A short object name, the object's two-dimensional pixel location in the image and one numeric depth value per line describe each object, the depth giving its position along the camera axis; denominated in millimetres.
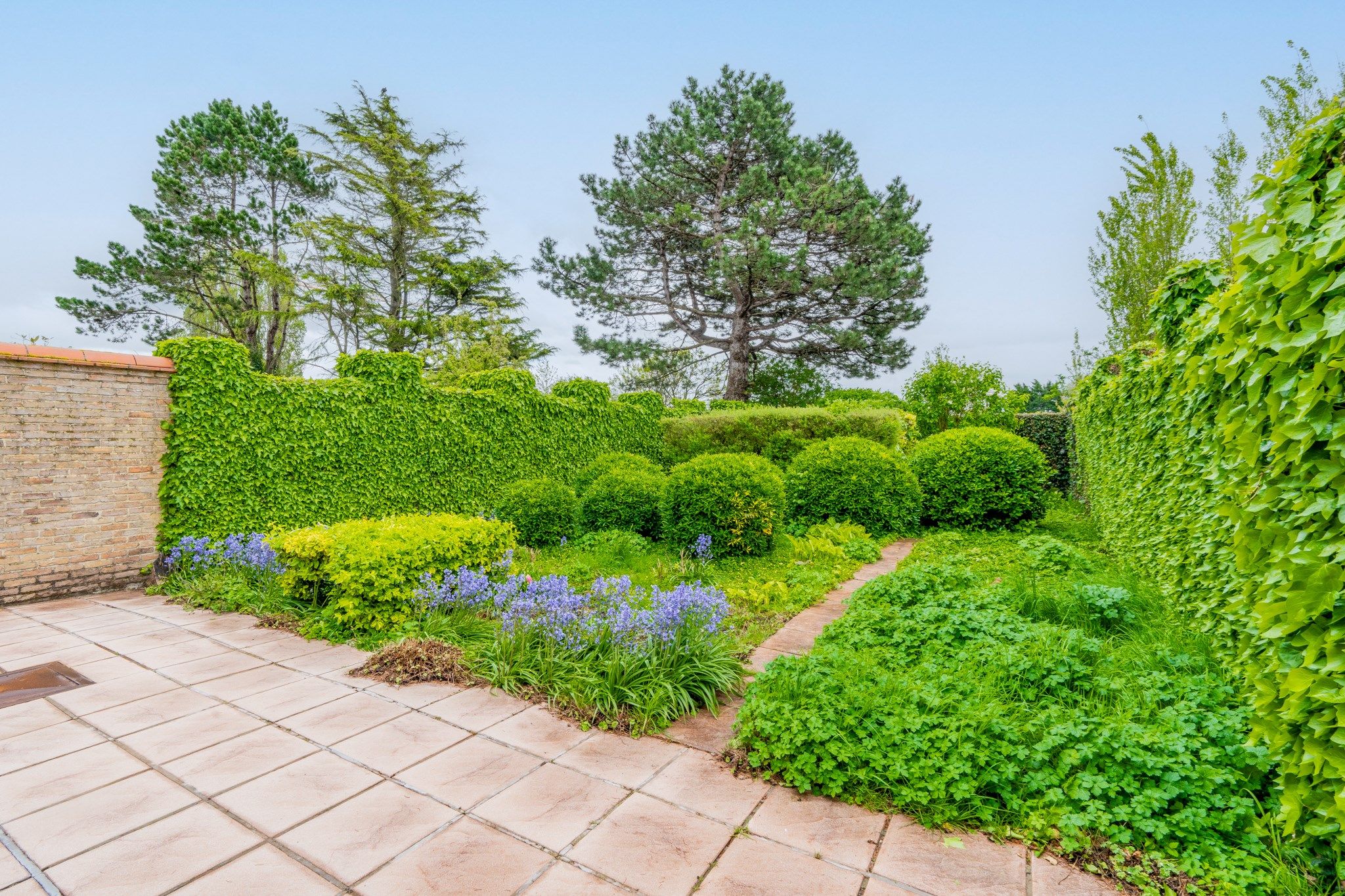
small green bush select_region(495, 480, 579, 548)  7801
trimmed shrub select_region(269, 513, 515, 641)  4410
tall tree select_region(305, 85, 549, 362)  19109
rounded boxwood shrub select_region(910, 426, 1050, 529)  8125
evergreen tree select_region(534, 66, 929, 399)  15492
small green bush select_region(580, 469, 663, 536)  7938
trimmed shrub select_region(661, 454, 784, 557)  6887
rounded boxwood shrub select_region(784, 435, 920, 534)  8070
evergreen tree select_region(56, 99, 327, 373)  17281
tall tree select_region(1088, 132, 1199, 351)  12398
